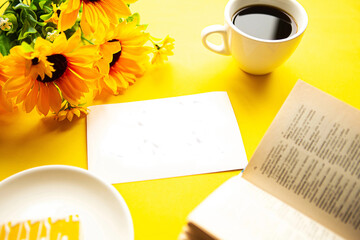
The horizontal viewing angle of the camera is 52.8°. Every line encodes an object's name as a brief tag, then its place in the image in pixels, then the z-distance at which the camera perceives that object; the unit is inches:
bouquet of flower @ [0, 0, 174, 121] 17.8
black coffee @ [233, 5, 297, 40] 23.1
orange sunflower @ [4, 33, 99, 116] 17.5
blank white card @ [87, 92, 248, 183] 20.9
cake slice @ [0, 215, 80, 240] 17.8
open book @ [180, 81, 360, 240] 16.3
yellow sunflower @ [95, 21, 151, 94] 20.4
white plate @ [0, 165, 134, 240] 18.0
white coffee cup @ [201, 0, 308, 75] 21.5
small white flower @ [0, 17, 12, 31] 19.9
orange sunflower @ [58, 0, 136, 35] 18.6
